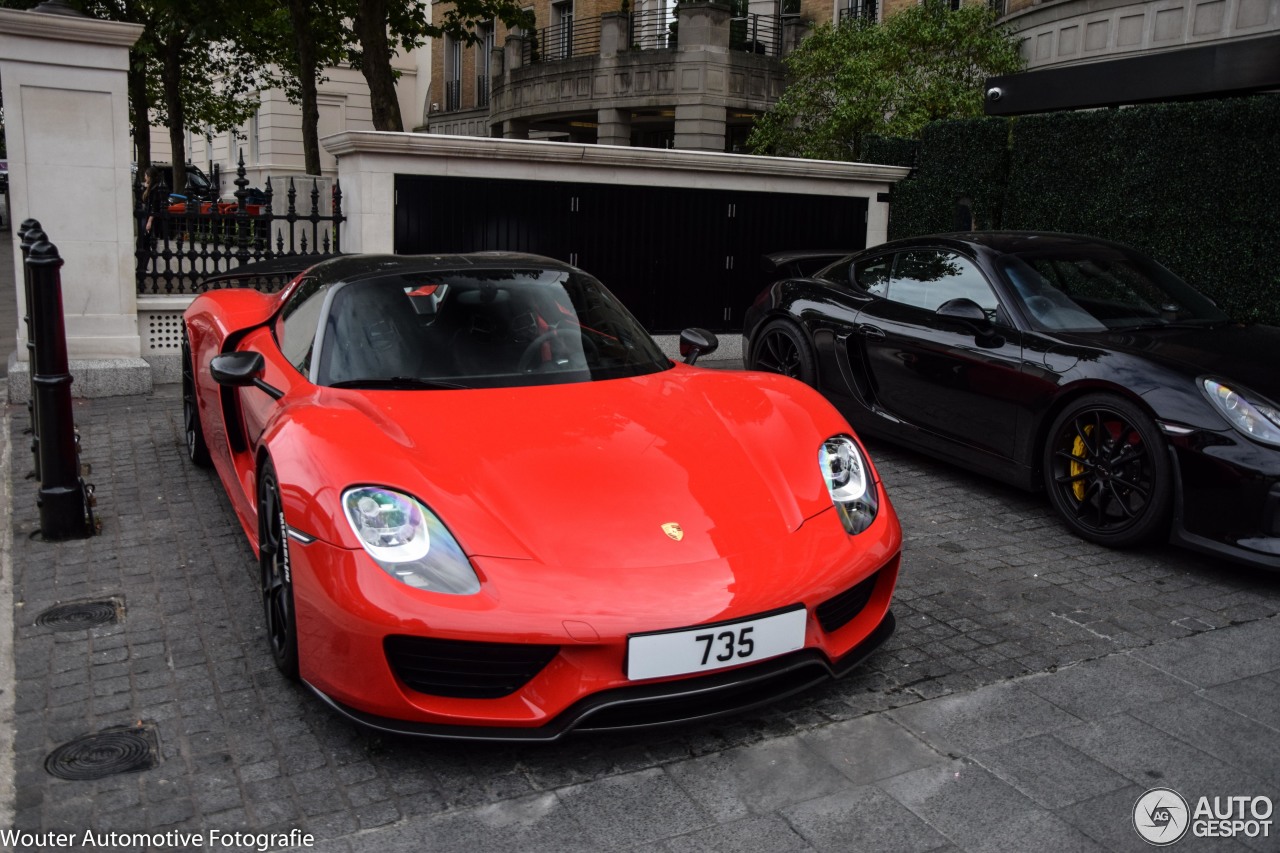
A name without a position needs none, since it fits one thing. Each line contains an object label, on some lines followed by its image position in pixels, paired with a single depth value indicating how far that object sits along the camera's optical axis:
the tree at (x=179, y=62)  22.66
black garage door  9.96
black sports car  4.80
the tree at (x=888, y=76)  17.69
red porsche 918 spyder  3.03
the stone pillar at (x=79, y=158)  8.02
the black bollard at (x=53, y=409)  5.06
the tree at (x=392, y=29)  16.67
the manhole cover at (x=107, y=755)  3.14
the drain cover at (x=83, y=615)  4.20
